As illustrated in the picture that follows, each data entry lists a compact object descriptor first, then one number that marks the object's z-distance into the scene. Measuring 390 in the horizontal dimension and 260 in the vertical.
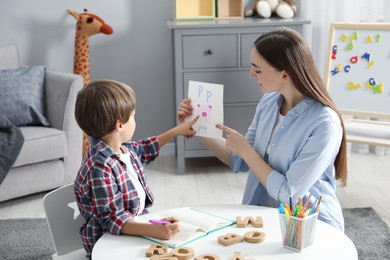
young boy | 1.82
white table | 1.65
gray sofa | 3.47
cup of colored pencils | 1.66
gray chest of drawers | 3.83
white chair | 2.04
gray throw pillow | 3.66
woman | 2.00
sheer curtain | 4.27
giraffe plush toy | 4.05
